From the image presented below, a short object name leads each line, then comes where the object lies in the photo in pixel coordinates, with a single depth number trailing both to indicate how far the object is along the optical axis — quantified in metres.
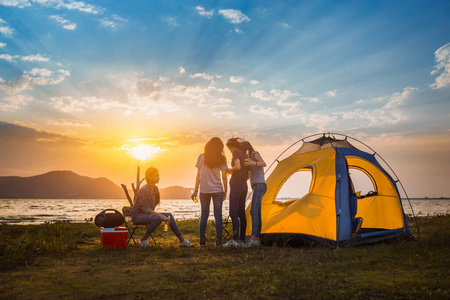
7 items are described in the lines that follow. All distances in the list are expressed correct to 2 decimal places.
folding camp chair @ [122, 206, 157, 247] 7.95
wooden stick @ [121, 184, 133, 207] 12.79
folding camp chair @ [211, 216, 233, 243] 7.62
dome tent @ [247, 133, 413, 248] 6.92
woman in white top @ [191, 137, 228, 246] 6.80
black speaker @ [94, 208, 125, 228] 6.96
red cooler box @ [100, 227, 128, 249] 6.72
